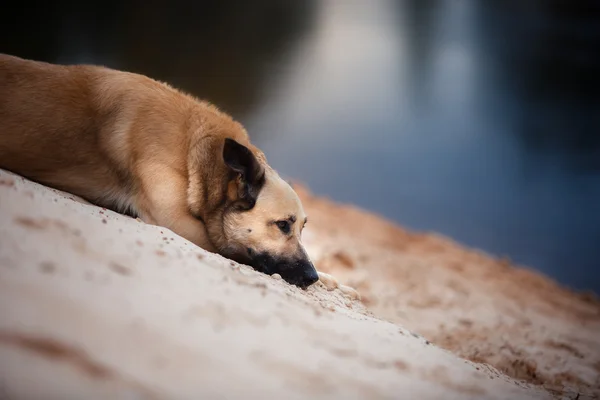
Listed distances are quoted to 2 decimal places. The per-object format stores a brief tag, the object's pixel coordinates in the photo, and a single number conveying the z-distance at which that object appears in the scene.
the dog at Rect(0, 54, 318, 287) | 3.34
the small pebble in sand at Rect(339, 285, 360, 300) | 3.89
